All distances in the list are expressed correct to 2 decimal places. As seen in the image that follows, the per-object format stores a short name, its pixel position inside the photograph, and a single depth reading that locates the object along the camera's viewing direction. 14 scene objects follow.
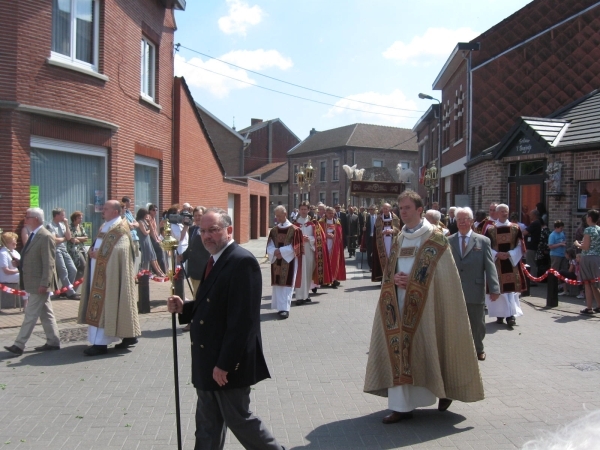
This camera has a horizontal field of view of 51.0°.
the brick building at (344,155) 61.12
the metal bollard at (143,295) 11.22
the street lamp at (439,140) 28.08
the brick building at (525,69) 21.00
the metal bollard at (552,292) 12.13
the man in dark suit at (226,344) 4.00
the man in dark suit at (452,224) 16.13
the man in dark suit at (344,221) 26.30
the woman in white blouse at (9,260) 10.91
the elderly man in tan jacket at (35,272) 7.96
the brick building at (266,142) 65.62
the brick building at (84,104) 11.44
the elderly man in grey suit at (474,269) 7.31
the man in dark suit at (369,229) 20.69
